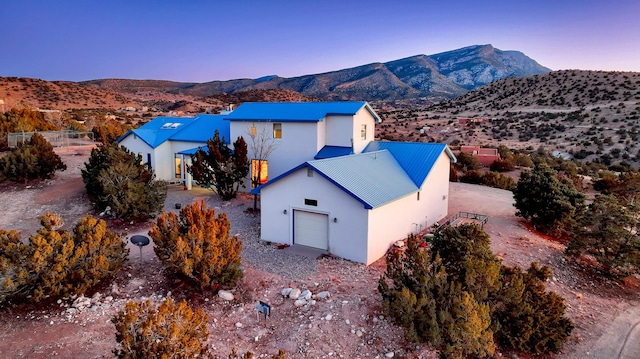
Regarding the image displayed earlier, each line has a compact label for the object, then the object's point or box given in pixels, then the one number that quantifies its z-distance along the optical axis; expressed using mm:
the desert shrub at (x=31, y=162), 23359
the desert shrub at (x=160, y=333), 6660
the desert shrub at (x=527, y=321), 9914
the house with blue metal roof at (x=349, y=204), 13844
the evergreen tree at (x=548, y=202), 18578
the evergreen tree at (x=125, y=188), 17703
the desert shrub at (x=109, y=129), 37956
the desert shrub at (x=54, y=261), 10227
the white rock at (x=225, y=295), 11150
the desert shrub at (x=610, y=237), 14141
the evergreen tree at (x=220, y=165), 21031
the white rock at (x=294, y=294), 11125
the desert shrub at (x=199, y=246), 10984
